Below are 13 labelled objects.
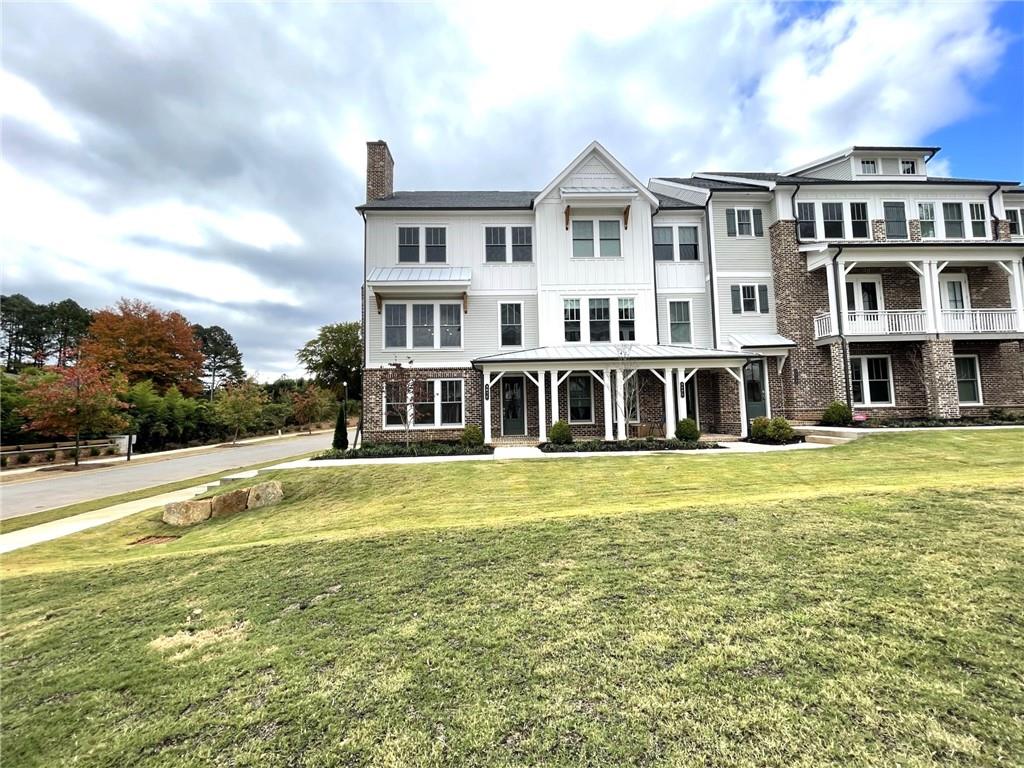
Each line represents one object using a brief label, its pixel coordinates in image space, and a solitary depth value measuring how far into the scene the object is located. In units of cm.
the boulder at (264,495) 1020
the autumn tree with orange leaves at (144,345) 4306
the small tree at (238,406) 3422
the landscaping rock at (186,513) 940
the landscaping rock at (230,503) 982
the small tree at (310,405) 4762
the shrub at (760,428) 1508
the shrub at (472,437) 1552
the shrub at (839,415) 1614
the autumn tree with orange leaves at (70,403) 2231
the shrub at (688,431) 1492
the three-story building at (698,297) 1756
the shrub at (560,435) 1488
